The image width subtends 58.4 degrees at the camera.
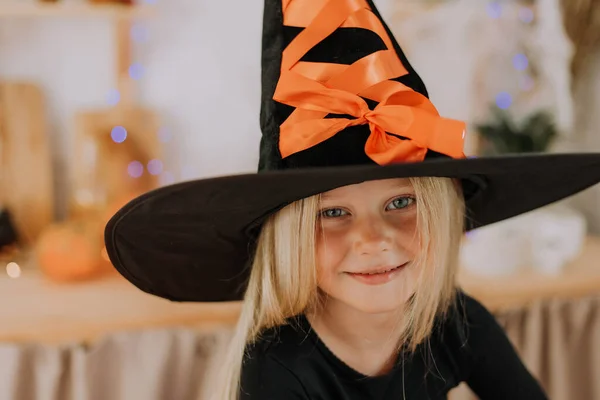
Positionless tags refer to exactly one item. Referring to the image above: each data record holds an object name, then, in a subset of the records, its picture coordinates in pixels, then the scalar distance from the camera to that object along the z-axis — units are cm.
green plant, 118
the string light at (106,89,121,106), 125
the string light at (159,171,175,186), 130
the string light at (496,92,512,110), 137
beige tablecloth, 93
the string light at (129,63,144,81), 125
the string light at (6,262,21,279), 110
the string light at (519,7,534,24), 135
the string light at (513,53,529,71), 137
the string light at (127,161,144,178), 128
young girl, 54
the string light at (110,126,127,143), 125
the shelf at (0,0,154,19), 106
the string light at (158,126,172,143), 127
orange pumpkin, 105
